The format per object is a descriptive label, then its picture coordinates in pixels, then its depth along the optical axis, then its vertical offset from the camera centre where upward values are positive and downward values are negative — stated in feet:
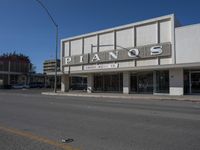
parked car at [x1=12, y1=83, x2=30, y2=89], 148.01 -4.27
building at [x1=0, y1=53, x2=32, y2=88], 170.31 +11.75
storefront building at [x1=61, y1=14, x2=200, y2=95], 58.94 +9.95
